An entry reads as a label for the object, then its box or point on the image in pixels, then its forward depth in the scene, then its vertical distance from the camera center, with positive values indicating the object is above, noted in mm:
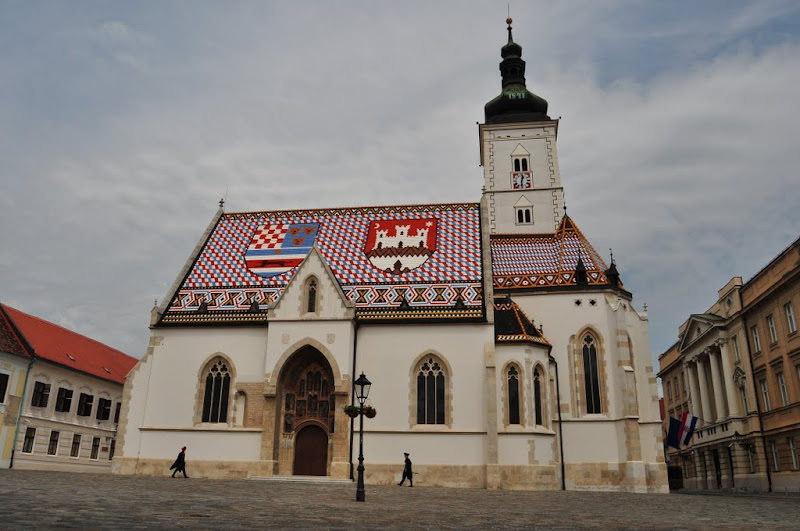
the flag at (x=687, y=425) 35094 +2341
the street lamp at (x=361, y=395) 18334 +1929
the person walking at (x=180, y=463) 27412 -101
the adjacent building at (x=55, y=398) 35562 +3606
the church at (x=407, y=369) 27969 +4230
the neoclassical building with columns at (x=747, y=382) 32969 +5216
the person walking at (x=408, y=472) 26253 -290
